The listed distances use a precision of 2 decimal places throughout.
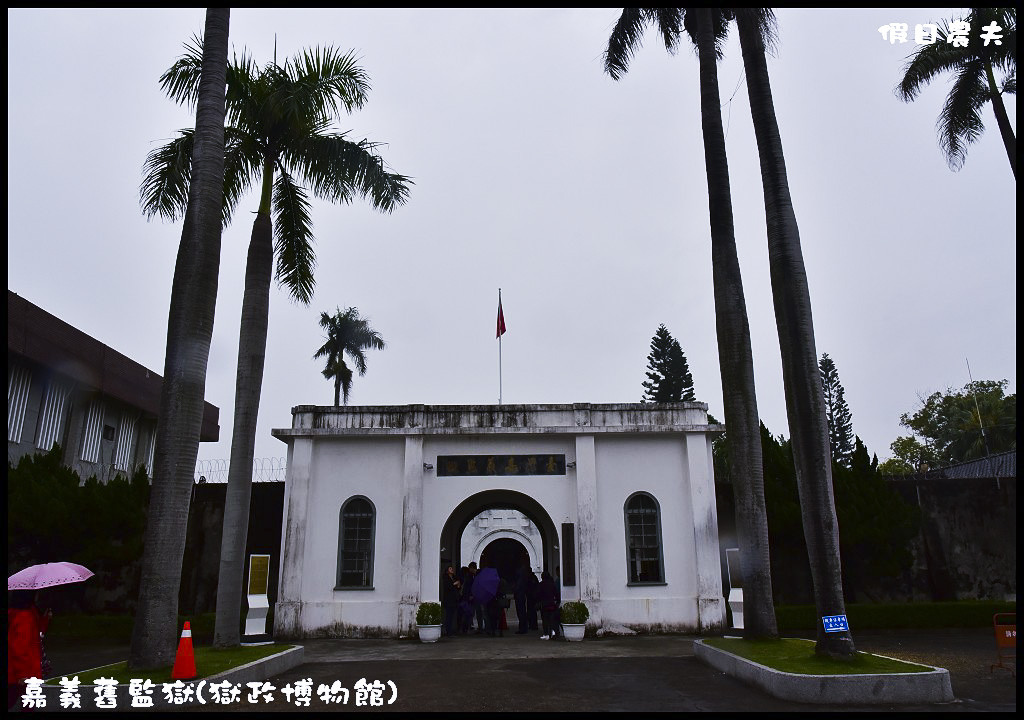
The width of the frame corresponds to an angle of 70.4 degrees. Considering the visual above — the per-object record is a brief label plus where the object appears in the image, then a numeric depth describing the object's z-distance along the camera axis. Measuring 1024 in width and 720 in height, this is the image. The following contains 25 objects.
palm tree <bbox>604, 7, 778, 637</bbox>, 10.66
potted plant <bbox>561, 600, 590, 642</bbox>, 13.92
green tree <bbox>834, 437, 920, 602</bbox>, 16.08
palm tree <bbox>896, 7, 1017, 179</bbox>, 15.49
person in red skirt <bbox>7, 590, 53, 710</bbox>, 6.02
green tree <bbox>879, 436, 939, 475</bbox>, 45.34
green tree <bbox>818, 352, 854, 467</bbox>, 49.75
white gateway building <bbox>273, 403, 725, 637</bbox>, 14.91
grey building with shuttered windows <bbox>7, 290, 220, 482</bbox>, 20.34
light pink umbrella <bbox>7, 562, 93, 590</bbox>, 6.46
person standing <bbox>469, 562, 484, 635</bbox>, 15.24
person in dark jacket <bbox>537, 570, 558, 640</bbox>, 14.26
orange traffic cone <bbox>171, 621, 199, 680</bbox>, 7.80
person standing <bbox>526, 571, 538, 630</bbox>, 14.82
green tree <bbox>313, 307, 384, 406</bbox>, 42.31
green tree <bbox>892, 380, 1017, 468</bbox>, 39.41
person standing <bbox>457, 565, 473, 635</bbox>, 15.29
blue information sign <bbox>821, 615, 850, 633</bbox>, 8.37
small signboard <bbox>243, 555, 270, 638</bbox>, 12.59
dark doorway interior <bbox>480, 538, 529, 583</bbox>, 29.97
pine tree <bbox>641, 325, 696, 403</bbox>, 48.25
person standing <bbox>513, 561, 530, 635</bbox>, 15.34
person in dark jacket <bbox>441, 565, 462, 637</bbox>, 15.16
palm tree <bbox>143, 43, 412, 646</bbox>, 11.48
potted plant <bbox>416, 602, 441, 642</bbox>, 14.03
